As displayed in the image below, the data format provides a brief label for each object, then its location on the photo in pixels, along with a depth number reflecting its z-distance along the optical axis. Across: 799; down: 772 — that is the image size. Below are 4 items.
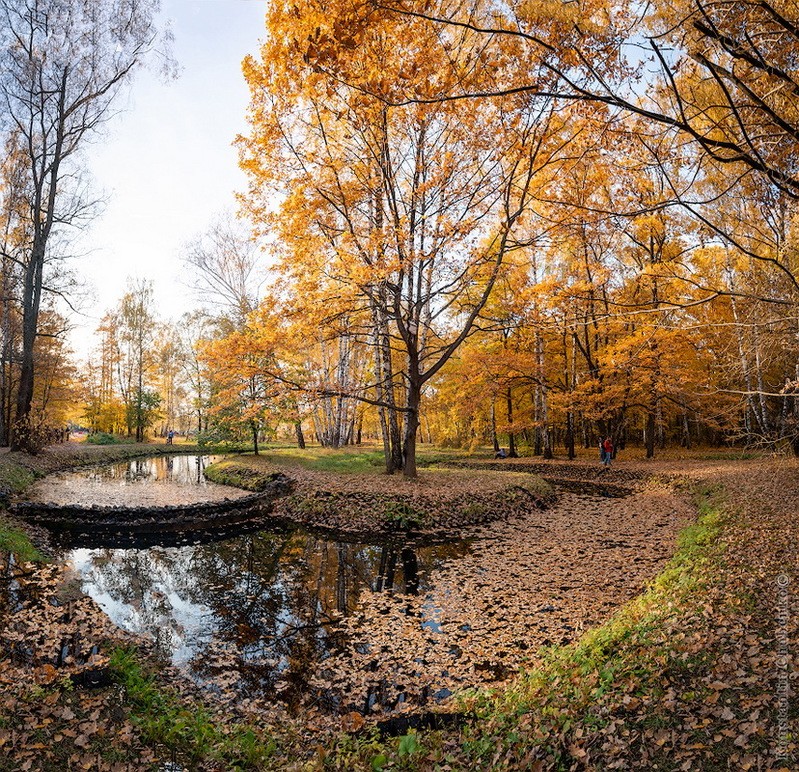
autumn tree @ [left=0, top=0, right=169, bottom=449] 15.30
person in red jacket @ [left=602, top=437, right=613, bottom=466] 21.58
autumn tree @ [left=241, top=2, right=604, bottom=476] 11.60
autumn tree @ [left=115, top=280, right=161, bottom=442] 38.50
